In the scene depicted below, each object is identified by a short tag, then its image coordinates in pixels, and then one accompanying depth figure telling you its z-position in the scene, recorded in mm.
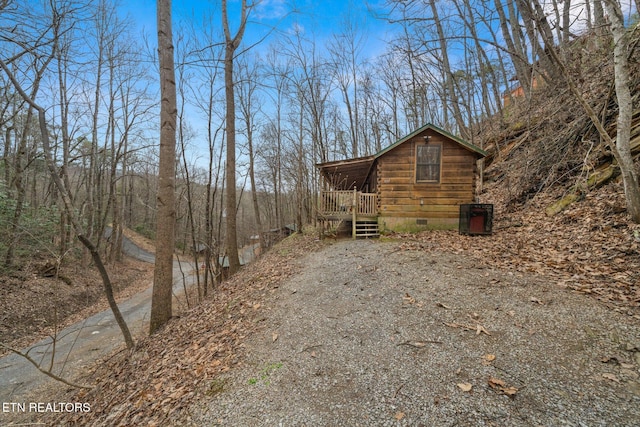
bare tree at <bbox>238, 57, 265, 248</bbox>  15912
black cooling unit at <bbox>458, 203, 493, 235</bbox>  7789
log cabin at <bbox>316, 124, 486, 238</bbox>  9500
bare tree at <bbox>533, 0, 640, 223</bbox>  4750
